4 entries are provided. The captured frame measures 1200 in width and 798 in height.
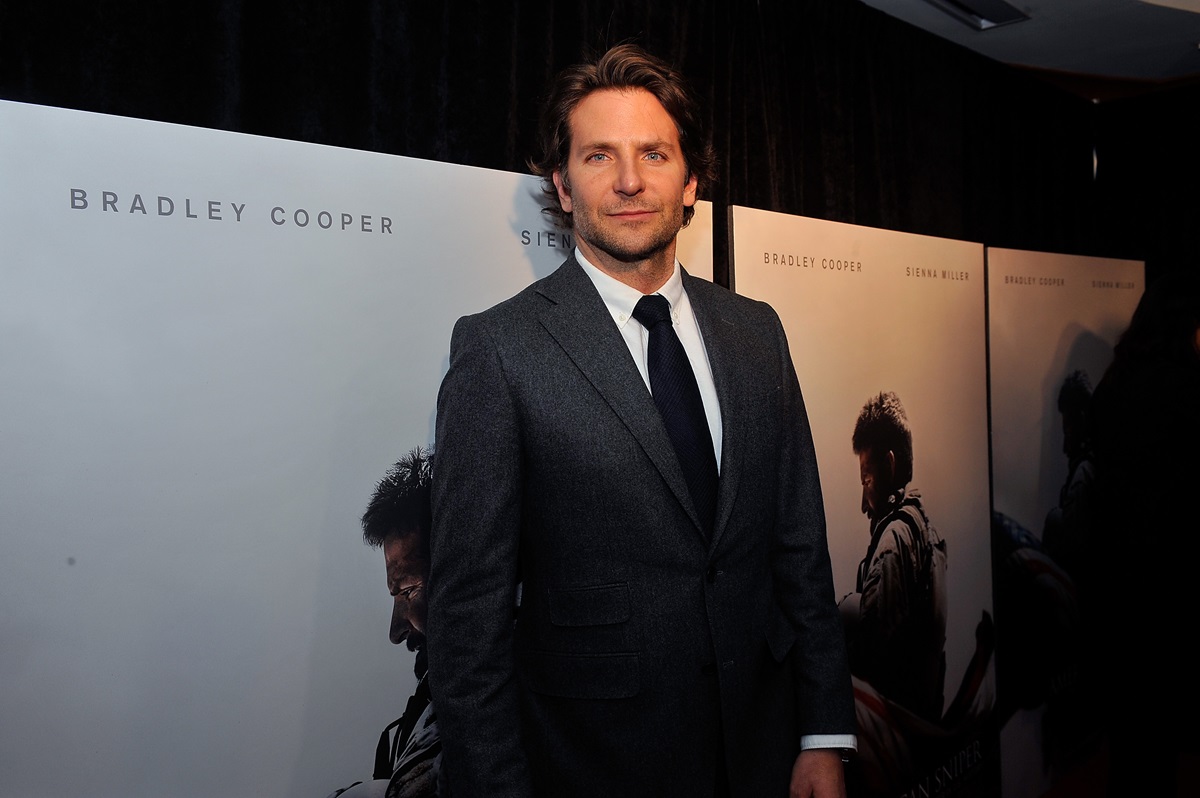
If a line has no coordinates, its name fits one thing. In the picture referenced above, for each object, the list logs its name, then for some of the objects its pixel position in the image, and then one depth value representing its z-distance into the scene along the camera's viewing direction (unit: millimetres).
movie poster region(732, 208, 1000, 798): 2328
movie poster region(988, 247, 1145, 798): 3053
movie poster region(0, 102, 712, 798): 1246
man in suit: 1245
